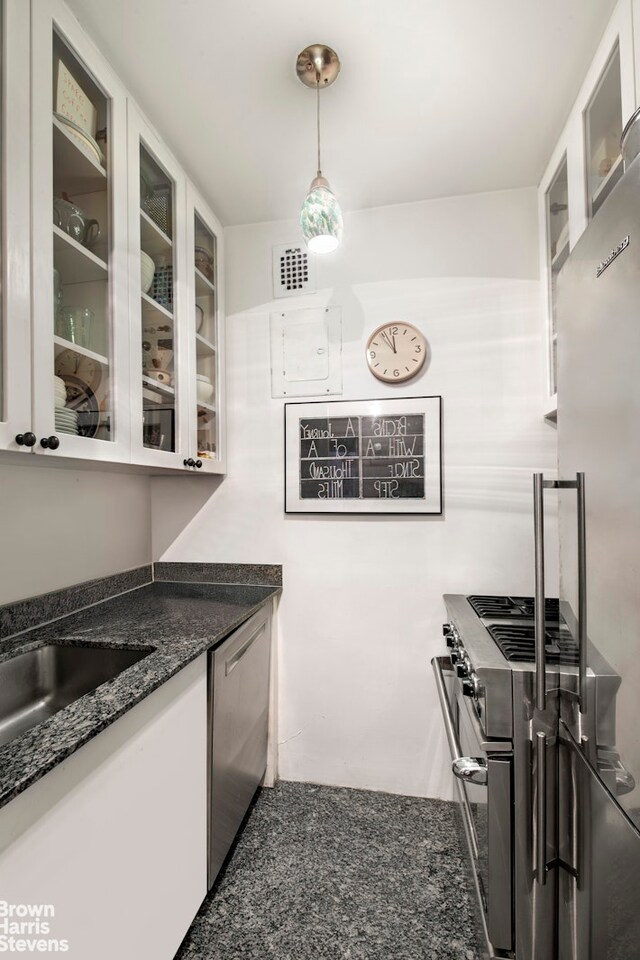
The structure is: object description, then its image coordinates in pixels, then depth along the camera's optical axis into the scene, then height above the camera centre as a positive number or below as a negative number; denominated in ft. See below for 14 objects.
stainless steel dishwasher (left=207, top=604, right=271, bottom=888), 4.47 -2.76
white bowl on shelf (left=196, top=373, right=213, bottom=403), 6.06 +1.38
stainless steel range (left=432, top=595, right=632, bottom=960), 3.27 -2.40
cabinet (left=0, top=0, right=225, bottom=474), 3.16 +2.02
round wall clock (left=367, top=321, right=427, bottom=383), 6.24 +1.91
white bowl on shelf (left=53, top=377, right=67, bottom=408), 3.54 +0.77
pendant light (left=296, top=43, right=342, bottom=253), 4.12 +2.84
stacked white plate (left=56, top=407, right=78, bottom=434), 3.59 +0.56
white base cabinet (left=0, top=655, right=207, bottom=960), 2.42 -2.30
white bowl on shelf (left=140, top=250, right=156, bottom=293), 4.78 +2.37
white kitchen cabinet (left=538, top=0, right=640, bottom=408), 3.52 +3.26
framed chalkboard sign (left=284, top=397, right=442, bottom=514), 6.23 +0.43
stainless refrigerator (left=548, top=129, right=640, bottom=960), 2.16 -0.64
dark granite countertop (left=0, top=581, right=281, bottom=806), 2.46 -1.48
